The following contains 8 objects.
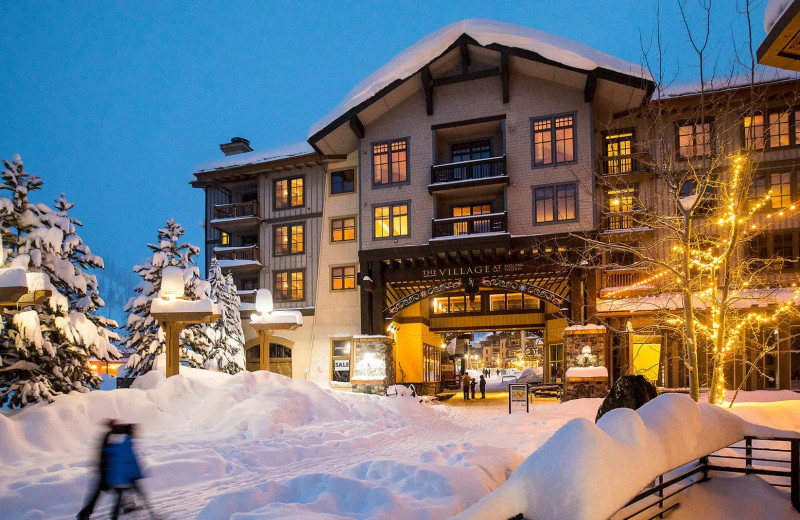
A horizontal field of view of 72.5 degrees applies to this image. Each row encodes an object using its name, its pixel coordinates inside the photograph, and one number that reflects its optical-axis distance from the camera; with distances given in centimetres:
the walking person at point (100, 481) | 667
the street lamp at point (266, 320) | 1986
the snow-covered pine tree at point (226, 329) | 2652
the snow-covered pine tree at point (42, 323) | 1259
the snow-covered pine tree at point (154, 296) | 2311
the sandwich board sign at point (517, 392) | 2016
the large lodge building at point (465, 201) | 2320
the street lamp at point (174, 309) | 1534
